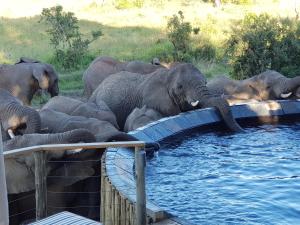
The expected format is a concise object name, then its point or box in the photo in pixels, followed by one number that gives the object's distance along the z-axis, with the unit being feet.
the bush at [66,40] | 72.79
